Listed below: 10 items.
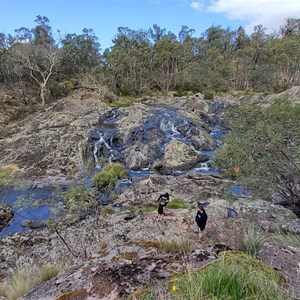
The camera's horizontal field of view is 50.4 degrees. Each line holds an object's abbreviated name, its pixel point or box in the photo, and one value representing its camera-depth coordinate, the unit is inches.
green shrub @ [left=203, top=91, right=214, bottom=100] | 1861.5
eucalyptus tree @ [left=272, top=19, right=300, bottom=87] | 2361.0
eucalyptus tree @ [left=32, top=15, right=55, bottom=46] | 2166.0
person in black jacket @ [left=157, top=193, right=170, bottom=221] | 532.8
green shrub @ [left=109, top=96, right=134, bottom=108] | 1660.9
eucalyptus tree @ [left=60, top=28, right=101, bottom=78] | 2020.2
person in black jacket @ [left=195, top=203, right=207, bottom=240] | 432.1
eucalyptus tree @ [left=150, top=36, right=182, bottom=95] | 2180.6
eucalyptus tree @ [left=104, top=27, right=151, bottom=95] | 2112.5
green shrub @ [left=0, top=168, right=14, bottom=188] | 524.8
